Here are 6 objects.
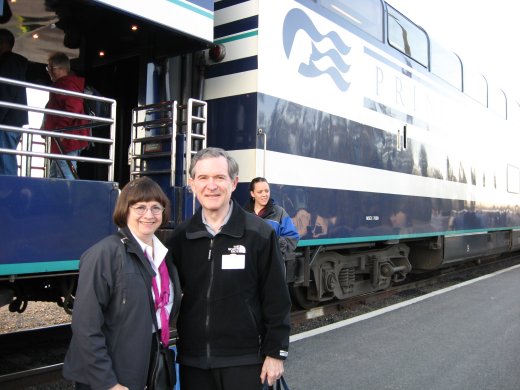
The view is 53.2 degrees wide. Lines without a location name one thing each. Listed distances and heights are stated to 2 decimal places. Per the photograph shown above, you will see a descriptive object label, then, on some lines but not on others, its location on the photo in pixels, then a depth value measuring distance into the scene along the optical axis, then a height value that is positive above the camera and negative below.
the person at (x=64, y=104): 4.48 +1.03
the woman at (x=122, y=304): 1.97 -0.33
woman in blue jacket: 4.44 +0.08
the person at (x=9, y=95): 4.02 +1.02
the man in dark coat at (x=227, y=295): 2.25 -0.32
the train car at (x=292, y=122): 4.36 +1.10
